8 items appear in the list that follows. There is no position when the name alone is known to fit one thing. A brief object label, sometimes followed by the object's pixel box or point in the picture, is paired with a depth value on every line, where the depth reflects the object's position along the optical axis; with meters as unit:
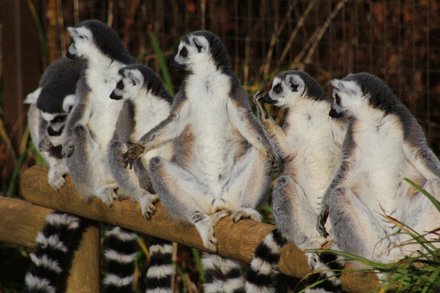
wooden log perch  9.71
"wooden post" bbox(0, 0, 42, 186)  18.44
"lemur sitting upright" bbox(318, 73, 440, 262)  9.30
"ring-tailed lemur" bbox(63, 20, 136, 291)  12.52
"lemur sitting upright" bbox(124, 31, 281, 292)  11.13
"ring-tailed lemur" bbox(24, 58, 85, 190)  13.31
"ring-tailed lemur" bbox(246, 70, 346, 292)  10.79
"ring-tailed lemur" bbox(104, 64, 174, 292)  11.77
